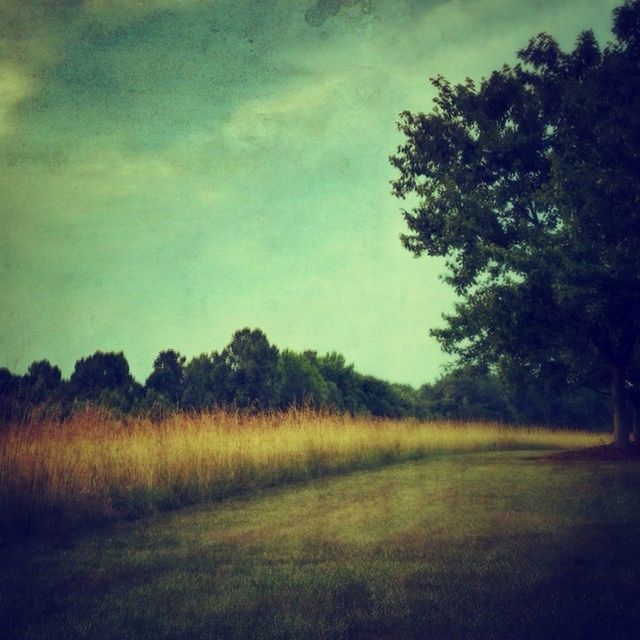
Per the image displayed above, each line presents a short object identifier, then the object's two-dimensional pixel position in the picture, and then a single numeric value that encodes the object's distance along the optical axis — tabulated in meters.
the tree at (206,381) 28.95
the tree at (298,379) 31.75
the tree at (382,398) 38.81
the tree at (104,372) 26.30
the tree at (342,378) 36.91
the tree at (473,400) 45.38
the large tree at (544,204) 12.50
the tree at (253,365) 30.22
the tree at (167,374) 32.00
